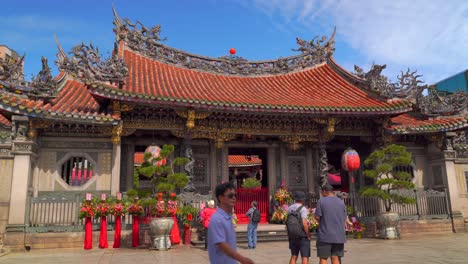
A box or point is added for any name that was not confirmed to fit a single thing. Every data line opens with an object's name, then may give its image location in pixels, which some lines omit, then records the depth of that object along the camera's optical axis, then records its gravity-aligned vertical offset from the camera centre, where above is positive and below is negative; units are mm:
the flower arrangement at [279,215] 11898 -520
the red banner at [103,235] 9141 -815
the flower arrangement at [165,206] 9070 -123
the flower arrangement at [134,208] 9438 -163
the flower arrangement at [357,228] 11062 -904
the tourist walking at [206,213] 8539 -292
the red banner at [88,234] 9047 -783
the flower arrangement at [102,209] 9164 -167
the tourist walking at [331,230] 4871 -418
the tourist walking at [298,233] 5352 -494
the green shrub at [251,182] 23217 +1168
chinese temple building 9781 +2452
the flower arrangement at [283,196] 12258 +106
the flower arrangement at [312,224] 10663 -732
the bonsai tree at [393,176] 10500 +641
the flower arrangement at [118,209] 9305 -177
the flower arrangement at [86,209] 9078 -173
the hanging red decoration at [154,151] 10008 +1388
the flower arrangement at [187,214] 9758 -353
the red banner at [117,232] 9273 -760
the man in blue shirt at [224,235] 2863 -281
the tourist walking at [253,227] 8953 -669
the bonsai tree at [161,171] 8812 +700
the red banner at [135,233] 9477 -809
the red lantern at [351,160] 11469 +1187
